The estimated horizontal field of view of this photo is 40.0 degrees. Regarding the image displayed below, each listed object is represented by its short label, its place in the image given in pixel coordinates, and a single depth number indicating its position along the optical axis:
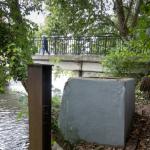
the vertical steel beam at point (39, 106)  1.90
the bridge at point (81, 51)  10.25
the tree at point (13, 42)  4.09
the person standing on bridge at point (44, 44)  12.48
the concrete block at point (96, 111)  2.96
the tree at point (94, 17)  10.45
